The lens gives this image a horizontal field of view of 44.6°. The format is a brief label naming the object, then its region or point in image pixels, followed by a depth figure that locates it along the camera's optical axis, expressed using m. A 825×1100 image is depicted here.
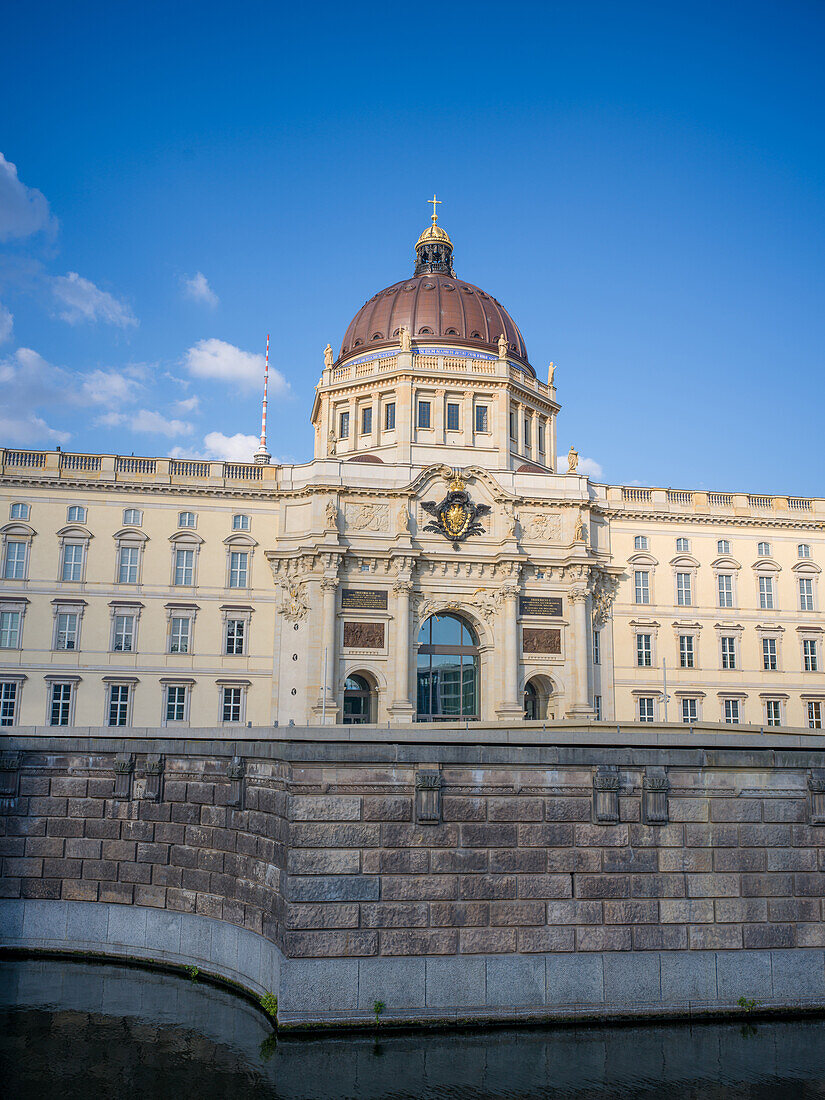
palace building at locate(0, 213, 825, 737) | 56.19
